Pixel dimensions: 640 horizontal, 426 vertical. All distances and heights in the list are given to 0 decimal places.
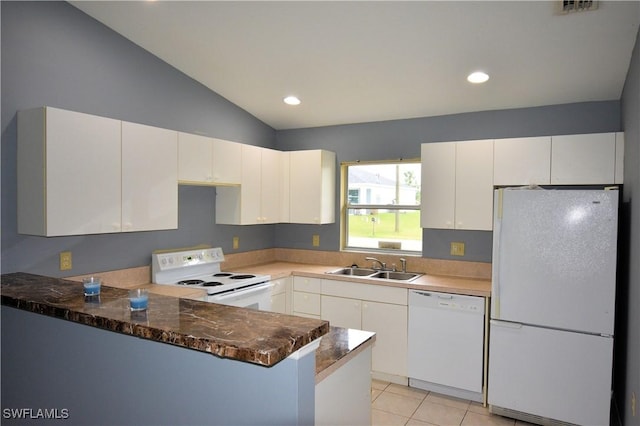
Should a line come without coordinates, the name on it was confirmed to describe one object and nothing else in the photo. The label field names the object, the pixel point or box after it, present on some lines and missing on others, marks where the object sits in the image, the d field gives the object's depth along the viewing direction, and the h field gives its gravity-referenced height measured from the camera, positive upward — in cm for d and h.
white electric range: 328 -64
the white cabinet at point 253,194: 388 +11
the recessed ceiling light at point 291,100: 391 +102
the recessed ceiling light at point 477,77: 307 +100
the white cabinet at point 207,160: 324 +37
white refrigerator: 273 -66
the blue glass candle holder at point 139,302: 167 -40
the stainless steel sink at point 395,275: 396 -67
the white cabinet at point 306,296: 394 -88
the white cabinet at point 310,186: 422 +21
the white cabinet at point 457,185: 342 +20
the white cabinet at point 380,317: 353 -99
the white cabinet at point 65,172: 240 +18
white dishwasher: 323 -110
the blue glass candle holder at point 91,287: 189 -39
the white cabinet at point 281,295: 390 -88
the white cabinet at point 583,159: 301 +38
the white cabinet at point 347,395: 167 -83
